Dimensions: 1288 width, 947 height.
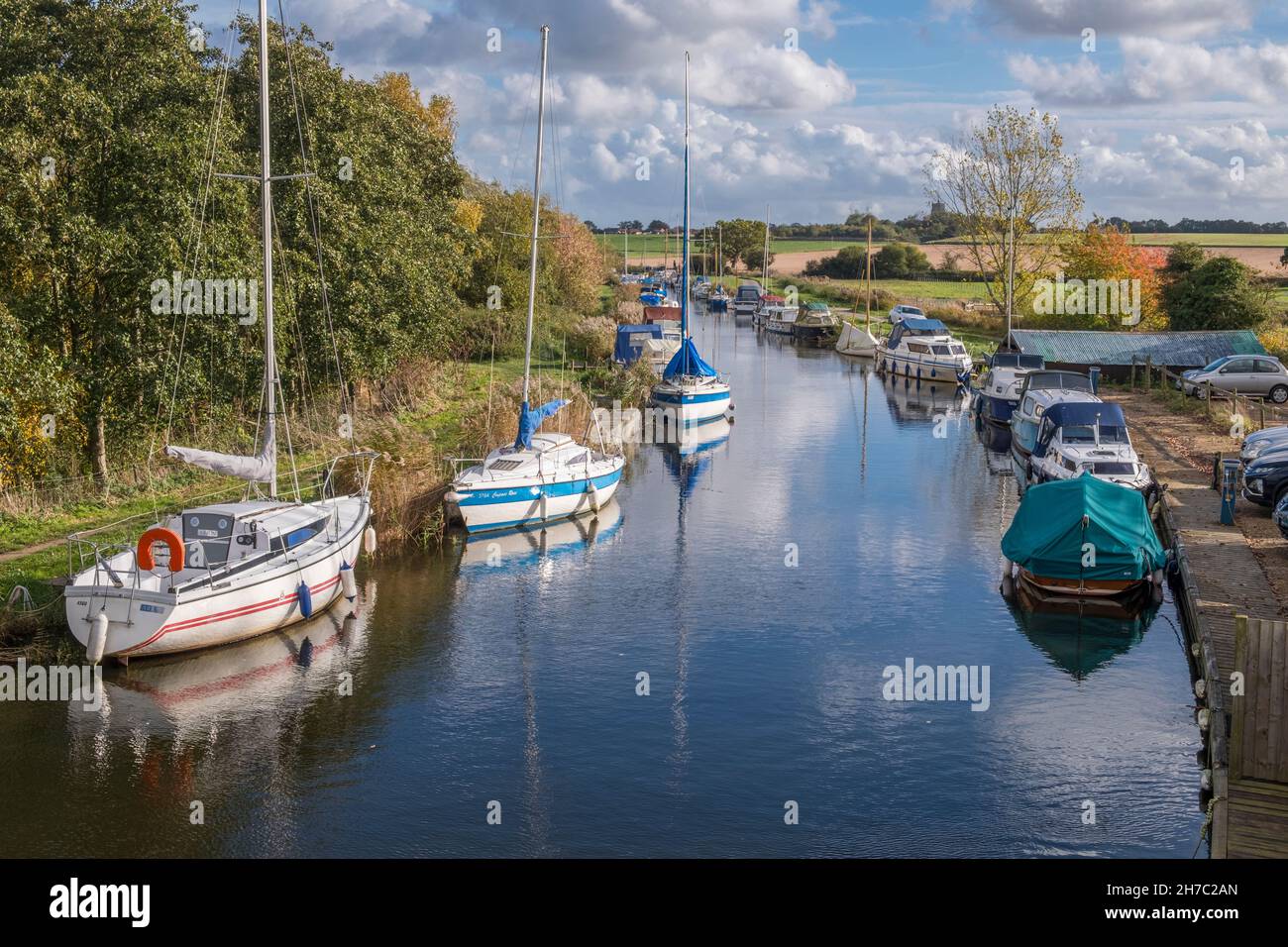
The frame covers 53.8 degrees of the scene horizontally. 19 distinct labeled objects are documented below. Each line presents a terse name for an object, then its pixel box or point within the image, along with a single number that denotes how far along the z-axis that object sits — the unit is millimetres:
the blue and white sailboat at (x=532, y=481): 34156
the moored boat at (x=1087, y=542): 27094
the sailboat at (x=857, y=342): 81625
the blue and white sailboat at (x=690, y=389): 52656
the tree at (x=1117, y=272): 68375
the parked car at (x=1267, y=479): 31734
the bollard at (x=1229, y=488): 31703
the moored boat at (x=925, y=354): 66500
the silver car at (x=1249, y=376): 50344
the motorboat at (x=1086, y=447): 33500
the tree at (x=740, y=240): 178125
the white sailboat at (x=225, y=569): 23531
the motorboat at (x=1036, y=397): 43312
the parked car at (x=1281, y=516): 28102
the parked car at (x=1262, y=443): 33438
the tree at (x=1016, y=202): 77000
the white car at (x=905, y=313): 87356
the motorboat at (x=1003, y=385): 52372
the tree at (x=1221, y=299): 62625
